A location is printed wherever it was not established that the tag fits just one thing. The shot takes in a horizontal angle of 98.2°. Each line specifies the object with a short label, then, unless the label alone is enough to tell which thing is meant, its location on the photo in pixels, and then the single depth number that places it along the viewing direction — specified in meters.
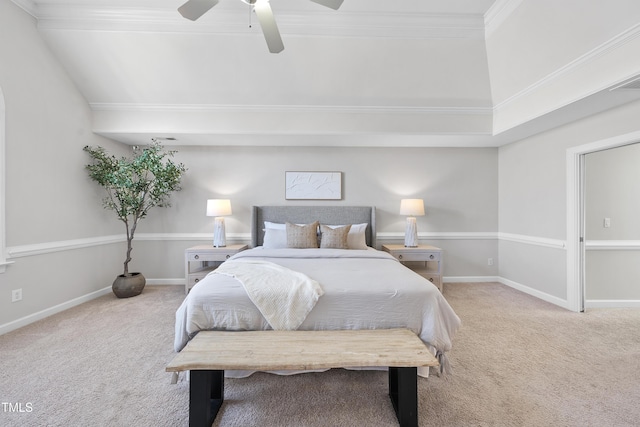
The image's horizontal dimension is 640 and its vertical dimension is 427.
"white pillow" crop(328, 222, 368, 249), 3.87
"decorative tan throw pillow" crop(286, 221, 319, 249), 3.75
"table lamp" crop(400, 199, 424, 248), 4.08
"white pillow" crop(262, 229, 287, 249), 3.86
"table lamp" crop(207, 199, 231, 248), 4.01
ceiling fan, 2.00
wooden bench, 1.44
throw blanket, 1.87
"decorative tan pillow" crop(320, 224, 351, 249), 3.72
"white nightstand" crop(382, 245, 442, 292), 3.87
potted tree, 3.61
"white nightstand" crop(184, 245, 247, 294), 3.76
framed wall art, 4.43
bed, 1.90
